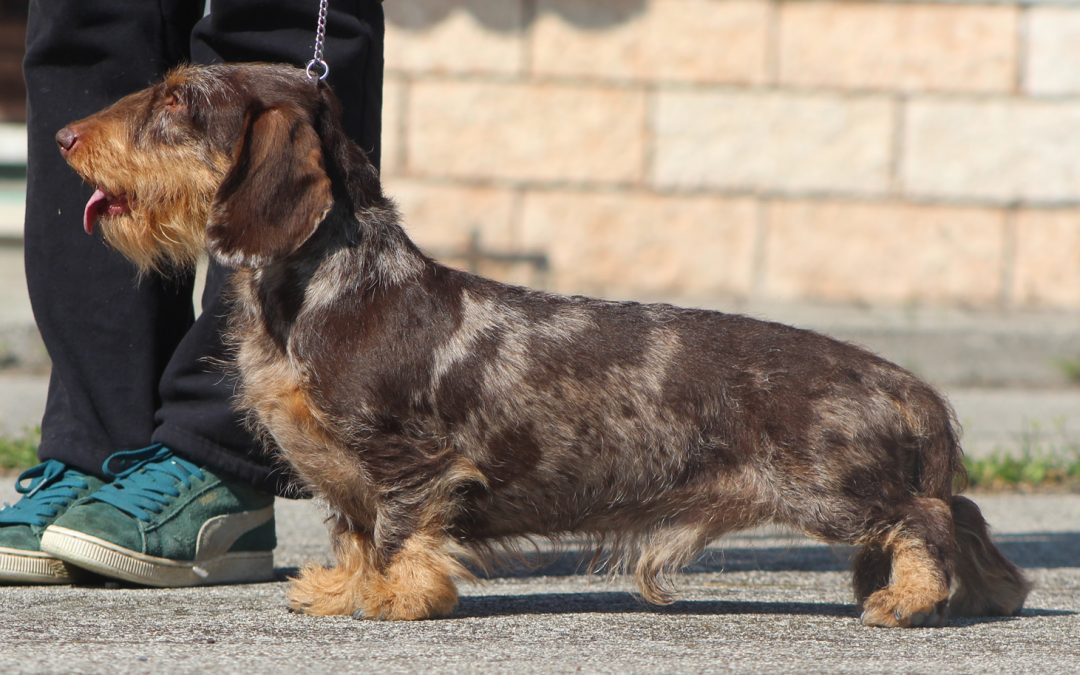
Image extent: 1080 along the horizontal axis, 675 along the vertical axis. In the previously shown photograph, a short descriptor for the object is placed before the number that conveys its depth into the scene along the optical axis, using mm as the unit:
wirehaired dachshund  6664
